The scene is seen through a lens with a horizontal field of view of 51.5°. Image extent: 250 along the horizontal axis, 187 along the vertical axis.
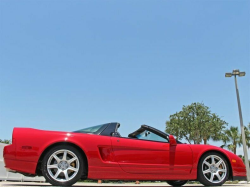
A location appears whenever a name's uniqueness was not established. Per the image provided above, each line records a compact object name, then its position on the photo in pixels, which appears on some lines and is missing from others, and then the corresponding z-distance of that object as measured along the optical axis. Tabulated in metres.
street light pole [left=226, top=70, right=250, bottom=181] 14.33
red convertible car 3.96
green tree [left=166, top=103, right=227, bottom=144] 29.23
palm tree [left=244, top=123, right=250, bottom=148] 34.94
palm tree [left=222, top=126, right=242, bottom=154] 34.56
